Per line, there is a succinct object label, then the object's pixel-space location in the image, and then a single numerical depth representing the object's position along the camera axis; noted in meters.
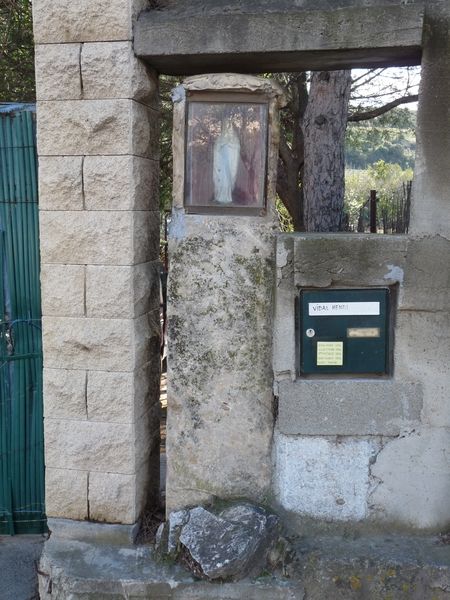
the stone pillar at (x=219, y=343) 3.42
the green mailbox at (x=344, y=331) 3.42
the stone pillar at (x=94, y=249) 3.36
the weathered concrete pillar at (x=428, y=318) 3.25
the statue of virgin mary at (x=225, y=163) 3.44
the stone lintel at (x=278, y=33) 3.19
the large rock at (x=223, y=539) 3.24
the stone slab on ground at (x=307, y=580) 3.26
